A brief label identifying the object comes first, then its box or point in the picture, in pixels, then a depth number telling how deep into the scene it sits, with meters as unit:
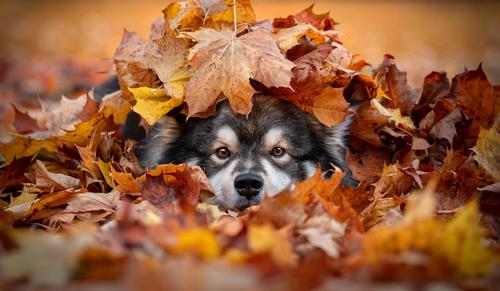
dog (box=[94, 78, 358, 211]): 3.36
